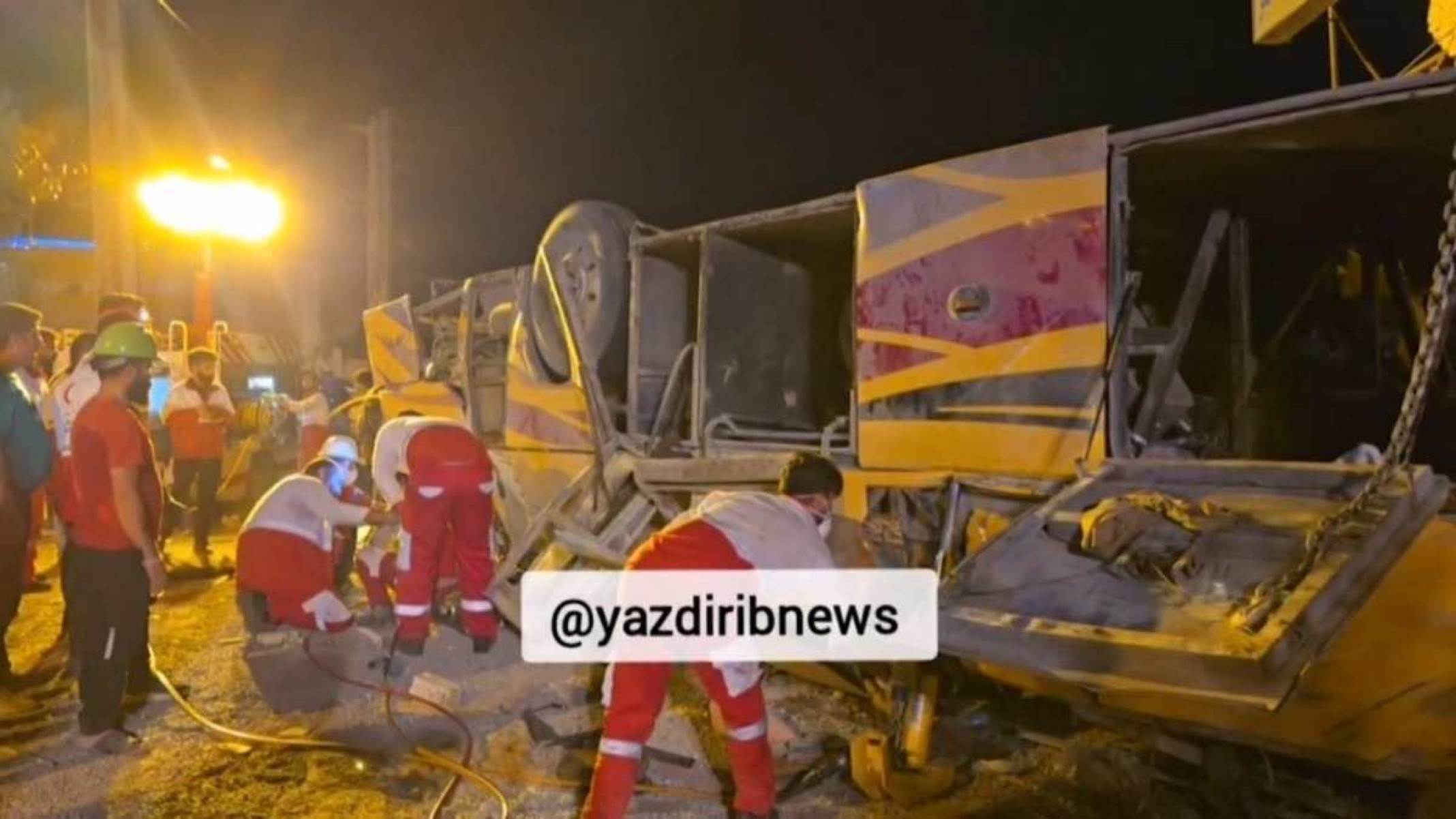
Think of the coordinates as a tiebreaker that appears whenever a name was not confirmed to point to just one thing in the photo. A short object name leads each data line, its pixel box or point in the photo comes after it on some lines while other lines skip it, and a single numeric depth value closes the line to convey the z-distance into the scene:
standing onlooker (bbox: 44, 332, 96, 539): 6.28
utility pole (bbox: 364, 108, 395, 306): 14.48
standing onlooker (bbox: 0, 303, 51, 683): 4.47
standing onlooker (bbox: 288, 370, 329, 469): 9.30
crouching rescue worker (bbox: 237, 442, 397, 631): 5.33
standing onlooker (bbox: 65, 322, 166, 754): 4.14
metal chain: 2.67
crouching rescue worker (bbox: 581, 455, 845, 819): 3.07
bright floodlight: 12.44
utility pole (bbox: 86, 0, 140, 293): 9.88
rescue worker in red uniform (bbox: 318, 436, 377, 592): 5.90
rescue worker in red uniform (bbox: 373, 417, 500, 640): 5.24
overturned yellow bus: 2.64
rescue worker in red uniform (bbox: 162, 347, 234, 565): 8.36
